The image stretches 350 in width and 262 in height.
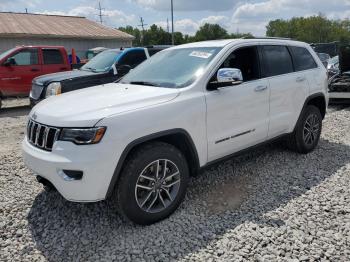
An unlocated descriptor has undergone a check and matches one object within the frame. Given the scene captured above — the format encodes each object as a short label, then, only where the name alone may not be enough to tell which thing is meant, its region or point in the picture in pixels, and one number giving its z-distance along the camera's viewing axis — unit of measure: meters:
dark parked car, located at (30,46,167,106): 7.85
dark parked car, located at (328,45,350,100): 9.45
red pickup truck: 10.84
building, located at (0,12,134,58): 21.70
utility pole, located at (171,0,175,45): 36.45
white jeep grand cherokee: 2.97
